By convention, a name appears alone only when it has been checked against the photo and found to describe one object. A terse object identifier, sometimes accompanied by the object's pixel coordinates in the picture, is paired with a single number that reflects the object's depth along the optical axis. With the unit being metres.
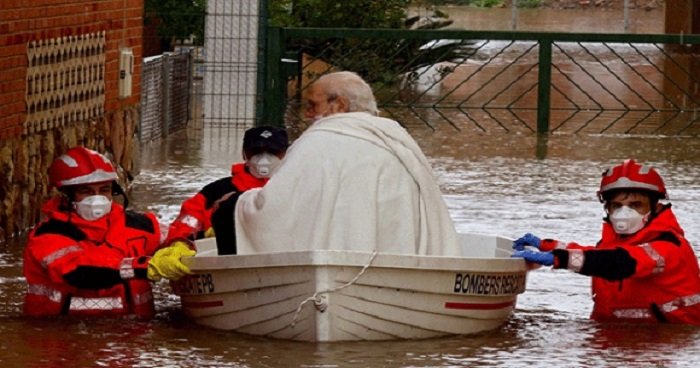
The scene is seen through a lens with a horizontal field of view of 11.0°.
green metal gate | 38.56
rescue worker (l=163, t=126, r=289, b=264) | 19.97
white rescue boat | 16.30
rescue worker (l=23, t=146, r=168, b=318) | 17.61
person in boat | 16.83
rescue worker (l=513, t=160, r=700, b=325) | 17.67
